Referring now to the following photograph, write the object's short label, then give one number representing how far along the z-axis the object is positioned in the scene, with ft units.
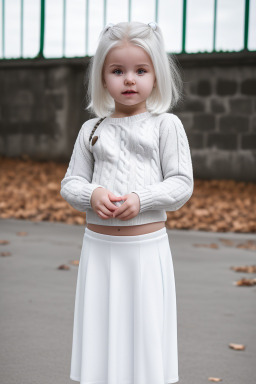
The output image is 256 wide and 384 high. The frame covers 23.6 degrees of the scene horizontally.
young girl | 6.78
